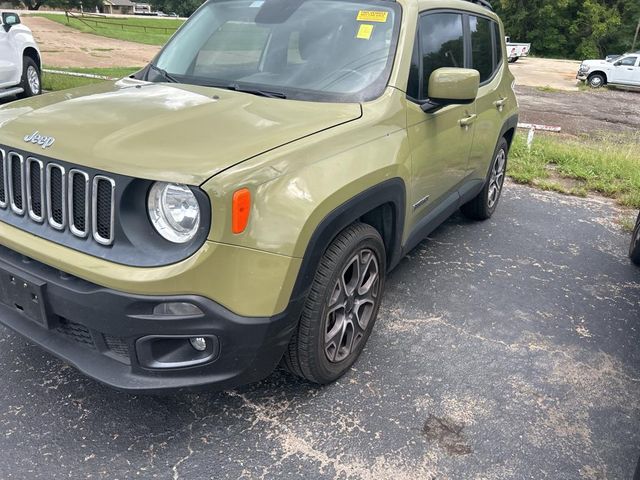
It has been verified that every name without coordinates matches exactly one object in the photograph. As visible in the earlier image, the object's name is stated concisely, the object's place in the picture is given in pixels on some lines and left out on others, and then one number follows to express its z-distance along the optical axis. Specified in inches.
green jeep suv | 81.7
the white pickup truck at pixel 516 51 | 1421.1
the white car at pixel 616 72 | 962.7
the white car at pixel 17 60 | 327.0
